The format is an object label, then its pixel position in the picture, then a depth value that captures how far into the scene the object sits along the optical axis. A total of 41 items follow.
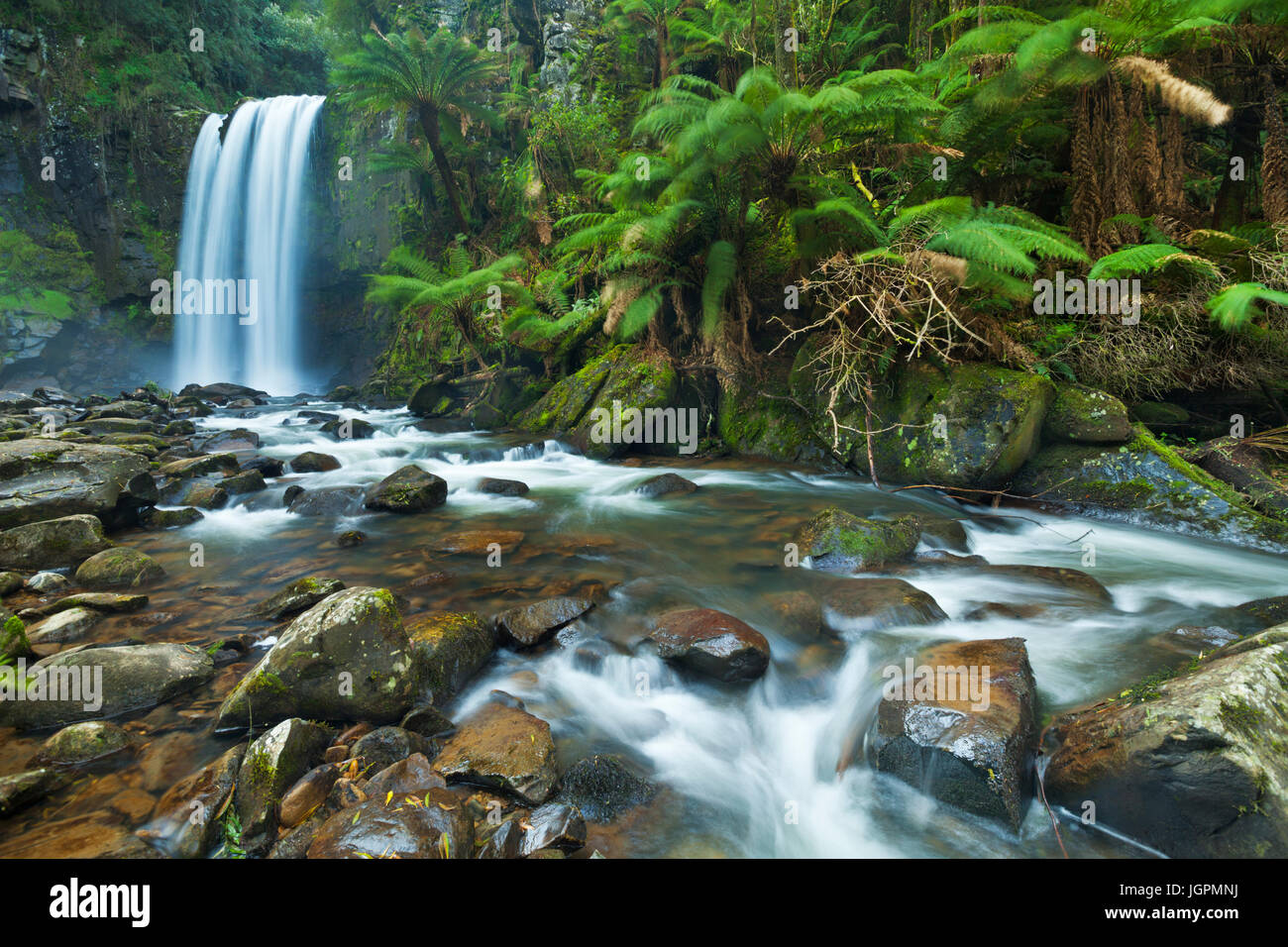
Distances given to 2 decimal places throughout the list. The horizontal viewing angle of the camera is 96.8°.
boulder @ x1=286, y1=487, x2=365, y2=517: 6.23
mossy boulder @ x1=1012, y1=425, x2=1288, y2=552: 4.60
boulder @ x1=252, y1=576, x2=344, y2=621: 3.74
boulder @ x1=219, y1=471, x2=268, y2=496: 6.66
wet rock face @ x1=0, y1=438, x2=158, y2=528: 4.94
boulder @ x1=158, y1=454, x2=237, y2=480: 6.93
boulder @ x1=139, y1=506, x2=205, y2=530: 5.69
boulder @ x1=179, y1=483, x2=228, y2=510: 6.30
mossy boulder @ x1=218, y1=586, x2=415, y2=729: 2.57
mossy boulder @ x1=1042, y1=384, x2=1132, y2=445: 5.27
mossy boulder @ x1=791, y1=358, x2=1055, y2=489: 5.50
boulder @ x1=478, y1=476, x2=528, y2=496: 6.93
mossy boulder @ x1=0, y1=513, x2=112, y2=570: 4.35
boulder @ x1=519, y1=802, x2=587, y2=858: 1.99
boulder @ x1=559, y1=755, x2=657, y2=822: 2.28
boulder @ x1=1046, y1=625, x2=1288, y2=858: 1.83
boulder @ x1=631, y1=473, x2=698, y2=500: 6.69
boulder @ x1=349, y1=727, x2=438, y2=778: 2.34
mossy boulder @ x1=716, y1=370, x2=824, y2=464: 7.58
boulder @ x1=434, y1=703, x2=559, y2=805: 2.28
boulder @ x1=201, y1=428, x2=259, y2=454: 9.38
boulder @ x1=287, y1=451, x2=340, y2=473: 8.14
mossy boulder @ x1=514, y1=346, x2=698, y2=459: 8.50
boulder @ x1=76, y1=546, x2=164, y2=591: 4.18
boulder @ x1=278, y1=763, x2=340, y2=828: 2.10
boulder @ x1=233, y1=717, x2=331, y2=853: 2.05
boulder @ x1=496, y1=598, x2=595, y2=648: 3.48
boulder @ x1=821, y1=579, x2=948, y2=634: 3.55
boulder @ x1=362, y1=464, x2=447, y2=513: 6.25
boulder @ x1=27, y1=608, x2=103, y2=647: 3.32
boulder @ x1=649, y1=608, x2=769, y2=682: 3.20
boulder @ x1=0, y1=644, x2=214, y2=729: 2.63
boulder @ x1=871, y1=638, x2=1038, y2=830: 2.20
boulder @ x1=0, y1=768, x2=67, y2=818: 2.12
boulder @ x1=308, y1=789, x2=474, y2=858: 1.82
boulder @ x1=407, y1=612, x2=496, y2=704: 2.90
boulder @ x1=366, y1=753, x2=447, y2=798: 2.16
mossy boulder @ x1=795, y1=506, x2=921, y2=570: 4.43
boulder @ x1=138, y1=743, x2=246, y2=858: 2.04
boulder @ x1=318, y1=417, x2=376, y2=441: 10.57
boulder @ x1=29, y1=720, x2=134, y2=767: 2.41
